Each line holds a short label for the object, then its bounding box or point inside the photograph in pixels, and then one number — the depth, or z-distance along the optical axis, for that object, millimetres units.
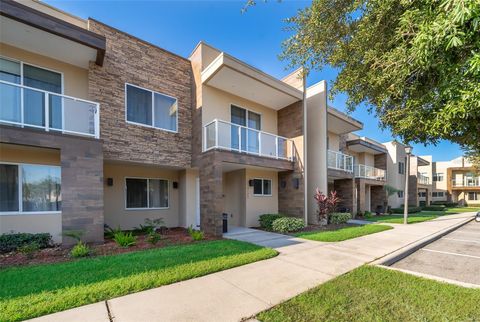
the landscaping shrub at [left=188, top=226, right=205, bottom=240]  8873
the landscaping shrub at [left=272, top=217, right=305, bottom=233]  11023
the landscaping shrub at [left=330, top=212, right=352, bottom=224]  13916
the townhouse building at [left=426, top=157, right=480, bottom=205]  42250
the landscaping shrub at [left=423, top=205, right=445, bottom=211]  27883
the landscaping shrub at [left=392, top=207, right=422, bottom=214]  24206
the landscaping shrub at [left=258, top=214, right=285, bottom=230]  11852
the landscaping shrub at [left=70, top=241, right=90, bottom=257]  6565
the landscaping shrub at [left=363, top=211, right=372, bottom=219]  18625
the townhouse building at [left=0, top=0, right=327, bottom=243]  7742
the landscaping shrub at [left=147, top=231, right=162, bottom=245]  8242
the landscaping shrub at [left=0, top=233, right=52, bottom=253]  7094
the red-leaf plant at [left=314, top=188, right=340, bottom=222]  12945
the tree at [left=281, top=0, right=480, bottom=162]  3270
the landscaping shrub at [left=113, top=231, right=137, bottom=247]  7812
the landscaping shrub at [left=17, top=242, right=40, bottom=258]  6786
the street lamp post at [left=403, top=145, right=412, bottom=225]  14310
